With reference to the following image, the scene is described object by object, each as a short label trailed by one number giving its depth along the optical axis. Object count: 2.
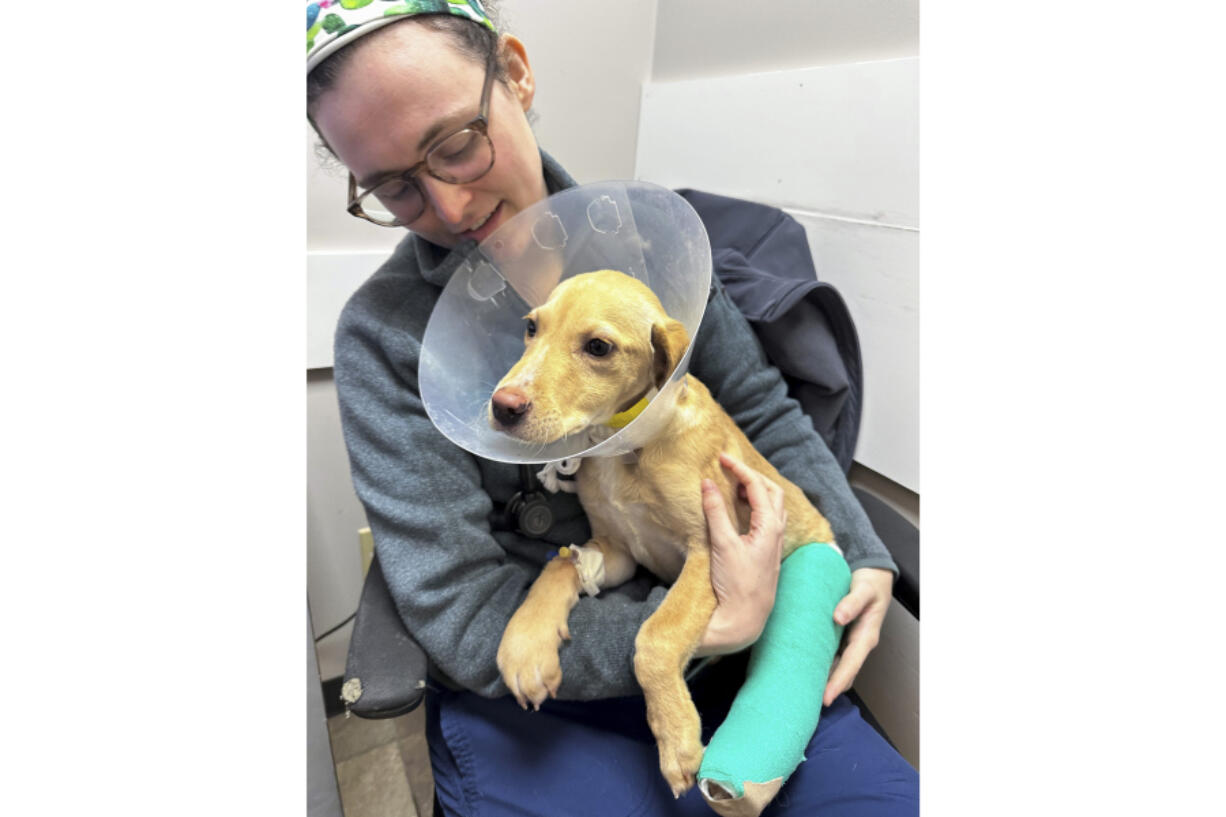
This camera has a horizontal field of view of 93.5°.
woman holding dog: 0.70
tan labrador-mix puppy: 0.62
